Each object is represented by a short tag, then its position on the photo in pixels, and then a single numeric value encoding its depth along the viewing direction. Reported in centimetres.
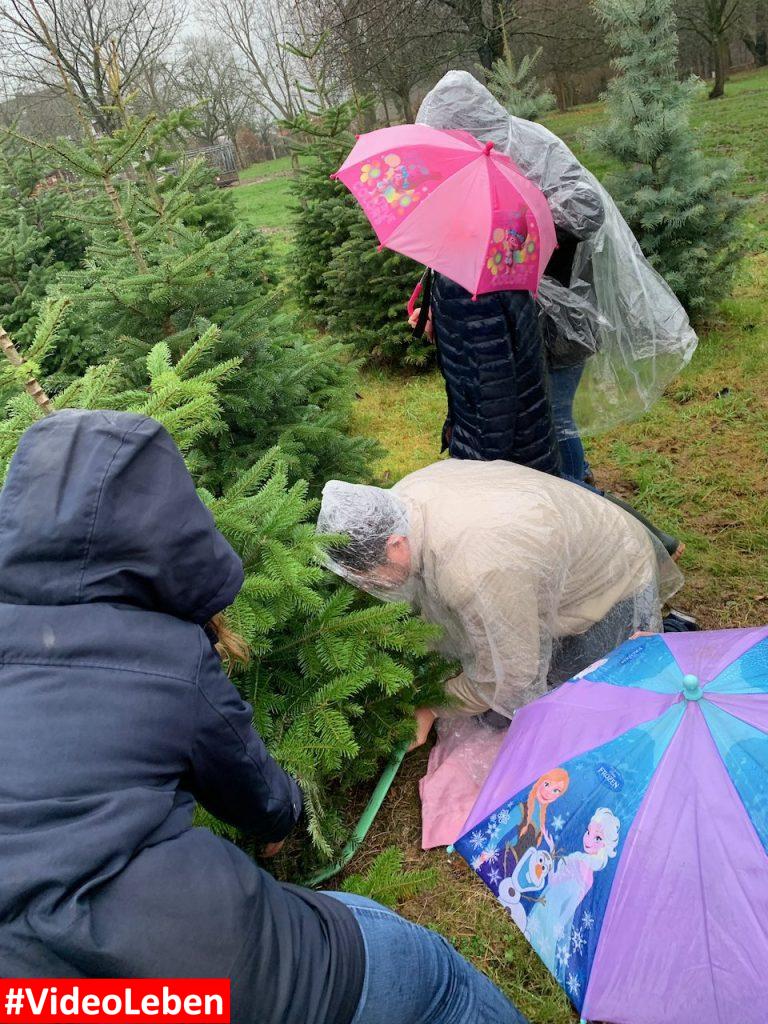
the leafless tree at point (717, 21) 1950
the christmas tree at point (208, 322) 303
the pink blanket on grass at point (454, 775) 246
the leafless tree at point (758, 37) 2410
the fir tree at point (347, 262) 603
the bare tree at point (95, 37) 1355
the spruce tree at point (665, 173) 531
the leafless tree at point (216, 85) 3044
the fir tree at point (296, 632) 203
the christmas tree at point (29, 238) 601
